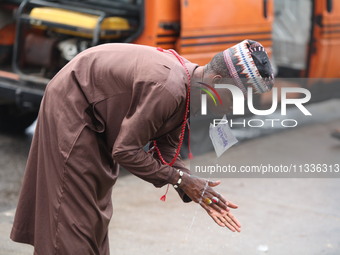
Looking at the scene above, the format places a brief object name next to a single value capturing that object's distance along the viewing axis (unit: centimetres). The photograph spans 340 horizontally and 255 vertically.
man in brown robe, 505
